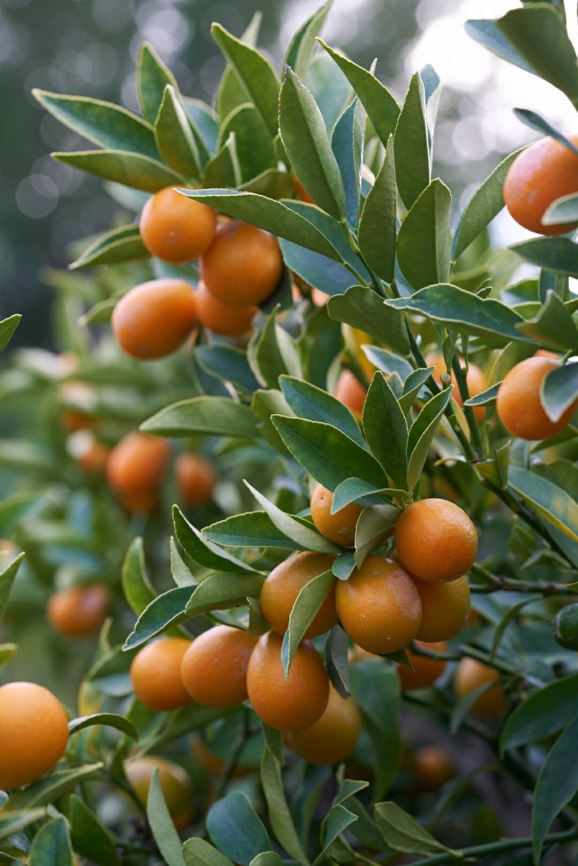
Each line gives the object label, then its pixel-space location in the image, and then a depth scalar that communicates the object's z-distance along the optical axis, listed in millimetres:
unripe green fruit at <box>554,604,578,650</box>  823
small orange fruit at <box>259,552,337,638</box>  802
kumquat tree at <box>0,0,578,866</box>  786
